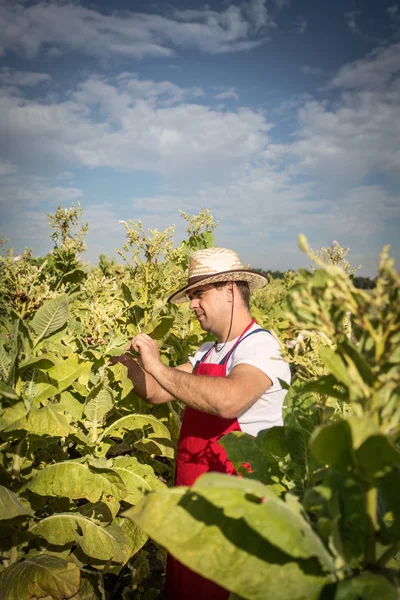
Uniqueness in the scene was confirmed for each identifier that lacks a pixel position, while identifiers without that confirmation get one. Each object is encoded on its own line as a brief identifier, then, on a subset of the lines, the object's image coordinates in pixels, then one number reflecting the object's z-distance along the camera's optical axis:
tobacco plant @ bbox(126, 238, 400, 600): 0.83
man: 2.37
